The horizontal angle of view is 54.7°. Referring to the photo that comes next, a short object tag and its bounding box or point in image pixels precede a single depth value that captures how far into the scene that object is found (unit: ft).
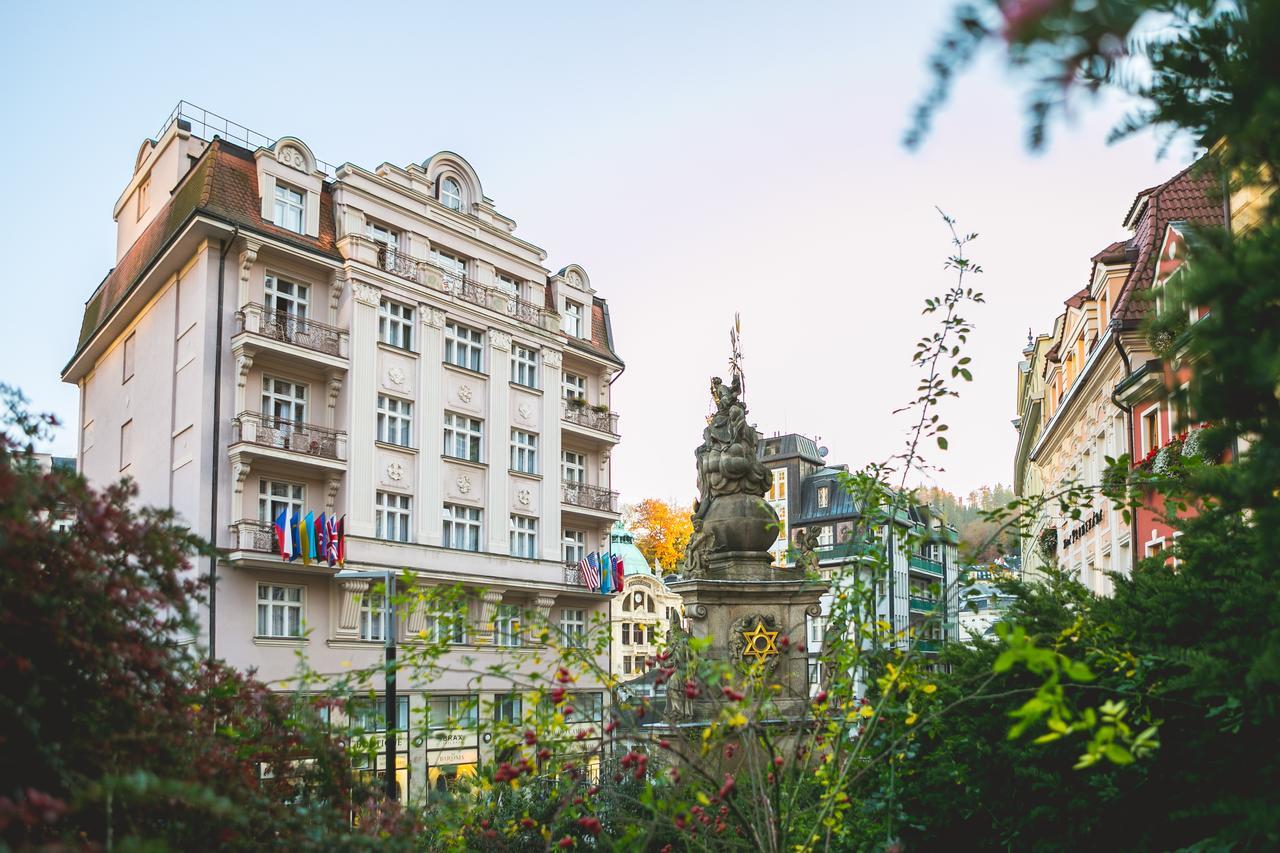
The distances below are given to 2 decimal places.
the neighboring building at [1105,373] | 81.51
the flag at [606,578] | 116.57
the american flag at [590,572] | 114.42
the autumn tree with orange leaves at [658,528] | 228.63
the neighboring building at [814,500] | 232.12
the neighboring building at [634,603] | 211.61
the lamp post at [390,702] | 22.80
